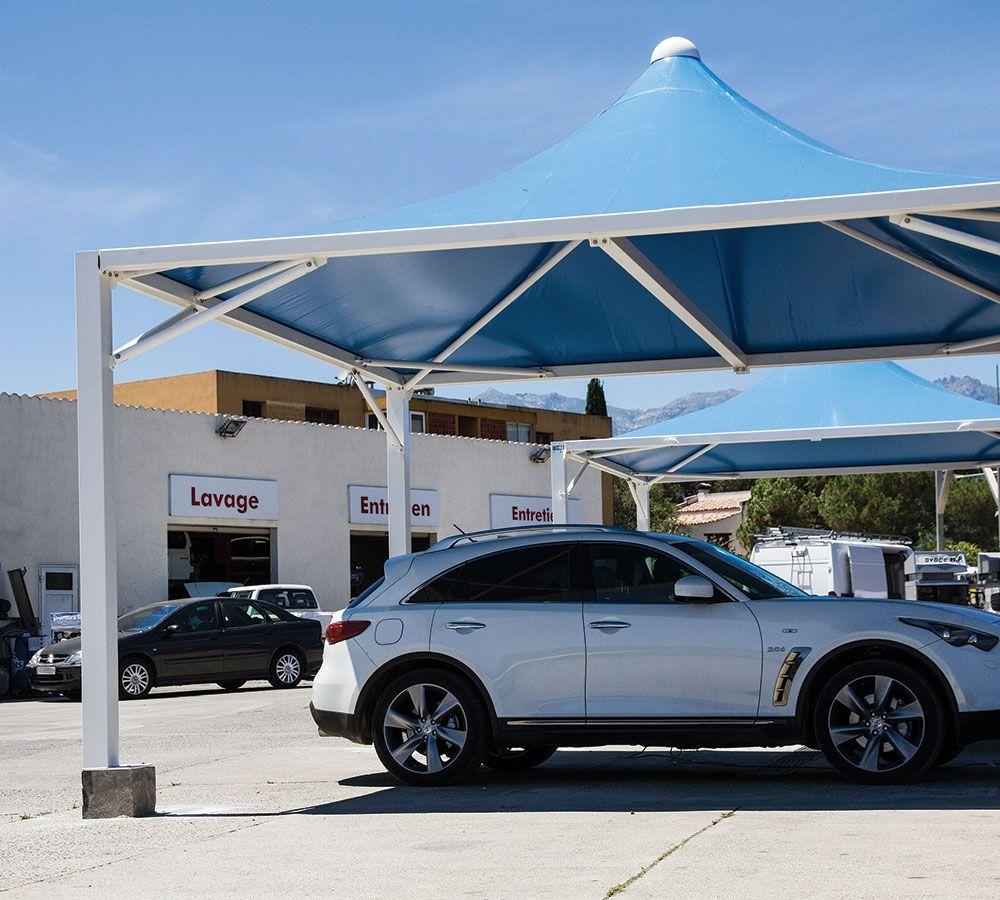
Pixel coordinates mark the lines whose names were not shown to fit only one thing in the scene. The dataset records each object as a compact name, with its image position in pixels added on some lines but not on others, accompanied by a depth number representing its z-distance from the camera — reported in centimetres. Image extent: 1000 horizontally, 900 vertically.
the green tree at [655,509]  8362
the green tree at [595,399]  10238
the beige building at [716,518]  10159
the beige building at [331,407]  4841
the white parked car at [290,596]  3042
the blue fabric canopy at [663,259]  1060
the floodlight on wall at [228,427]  3609
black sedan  2411
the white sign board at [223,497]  3491
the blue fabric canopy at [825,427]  2314
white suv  989
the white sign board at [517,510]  4597
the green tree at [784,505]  7250
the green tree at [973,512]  7269
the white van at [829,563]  3159
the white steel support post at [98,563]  973
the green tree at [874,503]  6894
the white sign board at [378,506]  4056
